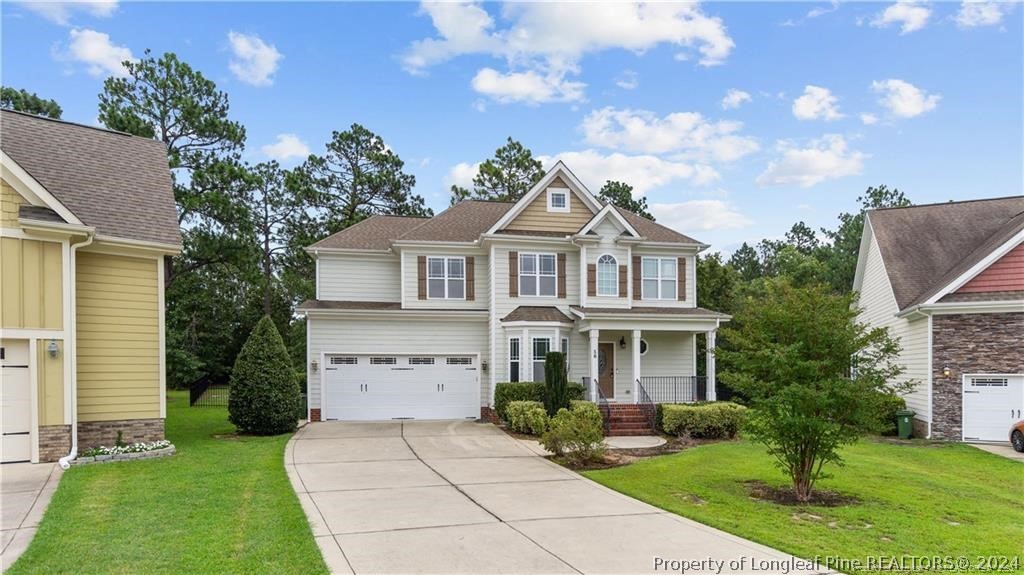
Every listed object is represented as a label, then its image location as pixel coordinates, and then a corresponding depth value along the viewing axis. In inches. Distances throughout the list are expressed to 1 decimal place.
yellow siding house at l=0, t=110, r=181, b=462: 433.7
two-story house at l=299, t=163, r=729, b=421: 745.6
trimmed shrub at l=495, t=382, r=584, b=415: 692.7
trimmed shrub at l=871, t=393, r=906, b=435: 352.2
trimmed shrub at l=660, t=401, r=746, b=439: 621.9
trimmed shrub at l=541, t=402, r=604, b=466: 456.1
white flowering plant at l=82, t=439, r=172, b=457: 454.9
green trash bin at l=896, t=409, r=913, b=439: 676.1
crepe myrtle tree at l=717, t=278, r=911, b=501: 346.3
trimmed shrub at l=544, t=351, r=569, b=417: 636.7
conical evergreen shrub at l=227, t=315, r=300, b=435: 597.9
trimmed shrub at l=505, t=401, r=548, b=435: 603.5
